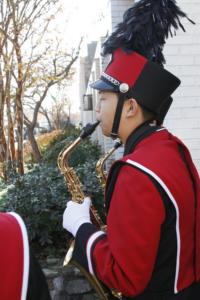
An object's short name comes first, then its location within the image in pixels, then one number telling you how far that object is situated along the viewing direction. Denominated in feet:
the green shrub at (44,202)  14.67
